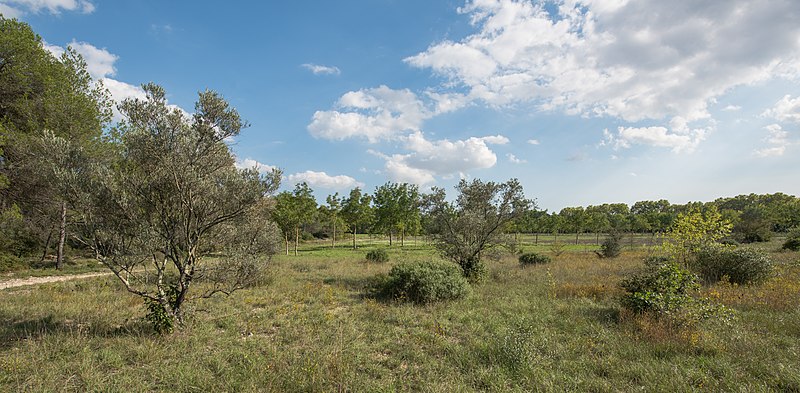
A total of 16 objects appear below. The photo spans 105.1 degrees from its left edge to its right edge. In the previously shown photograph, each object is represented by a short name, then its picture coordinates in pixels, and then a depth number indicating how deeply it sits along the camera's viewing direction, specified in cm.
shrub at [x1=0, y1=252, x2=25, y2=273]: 1807
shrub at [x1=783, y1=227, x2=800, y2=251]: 2608
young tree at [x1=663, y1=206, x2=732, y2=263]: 1048
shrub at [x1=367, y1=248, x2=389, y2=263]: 2492
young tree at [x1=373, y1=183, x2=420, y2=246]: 4688
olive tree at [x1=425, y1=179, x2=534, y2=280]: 1623
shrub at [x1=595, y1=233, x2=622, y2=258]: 2800
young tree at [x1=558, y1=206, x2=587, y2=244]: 5185
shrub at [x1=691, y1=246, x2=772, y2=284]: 1297
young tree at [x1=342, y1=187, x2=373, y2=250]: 4631
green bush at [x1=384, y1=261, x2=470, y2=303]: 1148
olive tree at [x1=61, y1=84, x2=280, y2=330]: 703
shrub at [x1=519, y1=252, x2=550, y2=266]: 2345
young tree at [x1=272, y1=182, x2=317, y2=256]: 3628
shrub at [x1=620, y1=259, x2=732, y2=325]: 784
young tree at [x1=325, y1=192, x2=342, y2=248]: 4741
